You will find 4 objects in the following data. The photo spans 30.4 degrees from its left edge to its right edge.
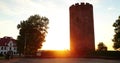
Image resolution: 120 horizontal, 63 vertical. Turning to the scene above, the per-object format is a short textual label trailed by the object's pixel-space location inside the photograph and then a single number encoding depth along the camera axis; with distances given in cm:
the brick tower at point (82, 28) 4556
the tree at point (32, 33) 5891
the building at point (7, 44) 10501
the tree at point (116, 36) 4988
